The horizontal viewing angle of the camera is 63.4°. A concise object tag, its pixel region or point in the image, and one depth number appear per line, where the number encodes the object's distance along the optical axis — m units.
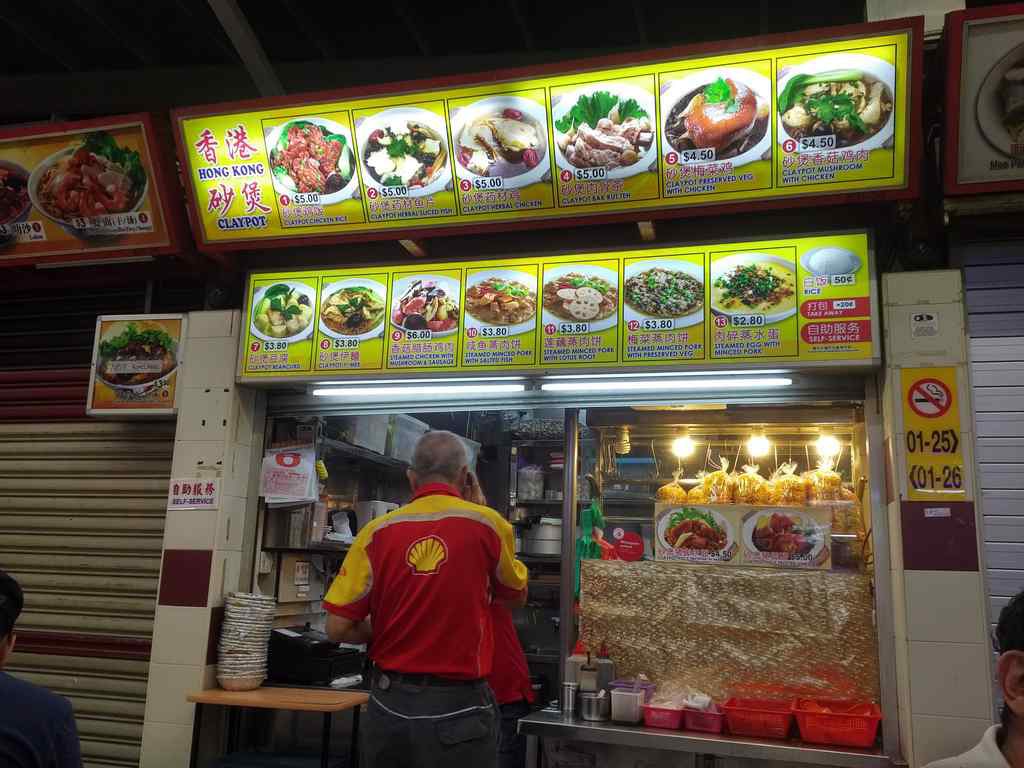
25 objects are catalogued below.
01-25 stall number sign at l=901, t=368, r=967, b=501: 3.88
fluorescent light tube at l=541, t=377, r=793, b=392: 4.42
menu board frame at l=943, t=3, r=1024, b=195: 3.81
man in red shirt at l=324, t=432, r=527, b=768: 3.19
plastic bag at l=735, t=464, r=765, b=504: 4.71
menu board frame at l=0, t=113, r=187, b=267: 5.10
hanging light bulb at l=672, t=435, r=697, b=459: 4.96
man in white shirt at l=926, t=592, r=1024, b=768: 1.47
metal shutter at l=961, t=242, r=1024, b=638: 4.11
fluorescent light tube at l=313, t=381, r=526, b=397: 4.79
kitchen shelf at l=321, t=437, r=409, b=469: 5.65
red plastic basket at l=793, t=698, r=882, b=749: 3.92
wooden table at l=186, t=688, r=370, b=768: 4.30
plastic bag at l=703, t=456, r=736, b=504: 4.76
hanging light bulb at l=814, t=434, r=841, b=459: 4.70
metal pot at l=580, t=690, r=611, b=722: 4.29
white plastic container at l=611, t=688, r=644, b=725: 4.21
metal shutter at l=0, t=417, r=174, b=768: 5.29
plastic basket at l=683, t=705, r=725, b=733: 4.10
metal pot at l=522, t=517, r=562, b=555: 5.43
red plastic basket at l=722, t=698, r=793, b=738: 4.02
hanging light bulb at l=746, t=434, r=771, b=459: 4.85
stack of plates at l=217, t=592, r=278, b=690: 4.77
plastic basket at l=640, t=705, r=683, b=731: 4.16
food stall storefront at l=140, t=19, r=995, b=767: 4.14
